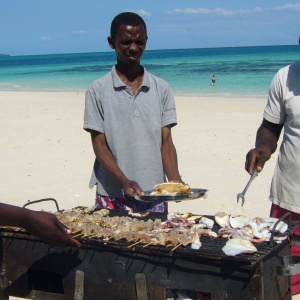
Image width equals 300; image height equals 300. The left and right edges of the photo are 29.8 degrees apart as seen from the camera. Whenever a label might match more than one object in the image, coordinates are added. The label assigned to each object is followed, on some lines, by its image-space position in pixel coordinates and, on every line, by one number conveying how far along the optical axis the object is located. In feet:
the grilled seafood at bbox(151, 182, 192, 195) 10.85
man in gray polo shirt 11.99
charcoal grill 8.90
